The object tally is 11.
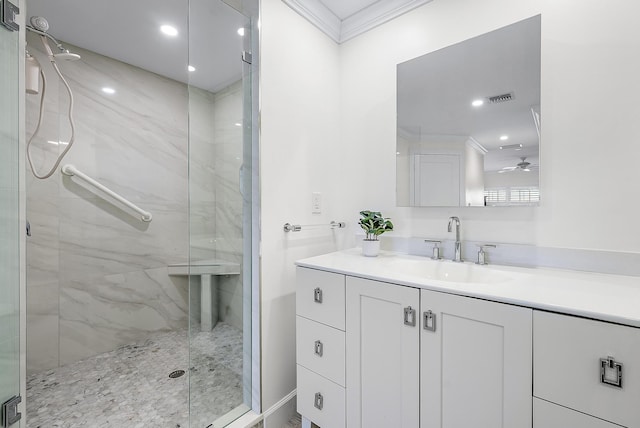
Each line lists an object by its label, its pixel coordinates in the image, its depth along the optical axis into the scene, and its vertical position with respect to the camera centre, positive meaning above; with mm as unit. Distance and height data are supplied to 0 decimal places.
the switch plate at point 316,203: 1650 +61
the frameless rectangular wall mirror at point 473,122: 1202 +454
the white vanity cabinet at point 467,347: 672 -421
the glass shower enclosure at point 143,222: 1301 -57
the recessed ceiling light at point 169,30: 1780 +1234
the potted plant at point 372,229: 1485 -92
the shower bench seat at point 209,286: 1297 -359
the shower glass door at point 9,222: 897 -30
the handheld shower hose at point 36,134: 1668 +464
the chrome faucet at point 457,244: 1333 -157
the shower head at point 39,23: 1483 +1059
